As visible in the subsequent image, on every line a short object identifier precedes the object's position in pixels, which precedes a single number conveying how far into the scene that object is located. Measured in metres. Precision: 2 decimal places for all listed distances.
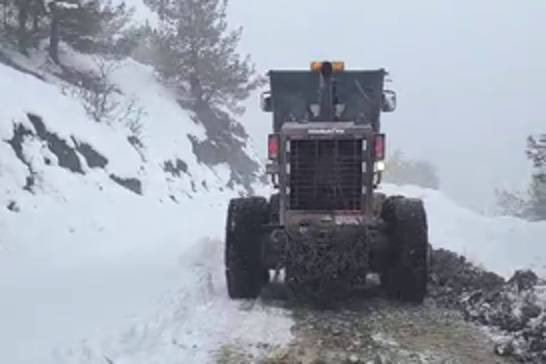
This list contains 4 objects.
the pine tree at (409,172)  74.38
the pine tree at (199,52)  25.41
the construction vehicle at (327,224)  6.88
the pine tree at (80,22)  18.39
